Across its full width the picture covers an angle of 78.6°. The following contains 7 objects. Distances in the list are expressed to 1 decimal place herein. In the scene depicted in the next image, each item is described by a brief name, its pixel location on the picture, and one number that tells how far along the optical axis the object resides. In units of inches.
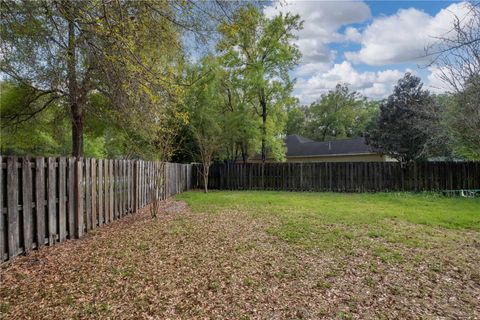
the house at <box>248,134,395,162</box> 837.8
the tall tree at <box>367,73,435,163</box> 500.4
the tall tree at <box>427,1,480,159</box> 197.2
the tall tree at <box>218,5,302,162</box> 615.5
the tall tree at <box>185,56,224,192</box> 617.0
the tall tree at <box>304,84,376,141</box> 1280.8
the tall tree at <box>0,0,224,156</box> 145.6
